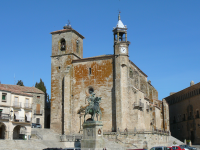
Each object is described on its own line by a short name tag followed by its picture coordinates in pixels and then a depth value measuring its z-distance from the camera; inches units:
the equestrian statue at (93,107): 1343.5
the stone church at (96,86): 1742.1
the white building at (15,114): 1476.3
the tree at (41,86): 2637.8
